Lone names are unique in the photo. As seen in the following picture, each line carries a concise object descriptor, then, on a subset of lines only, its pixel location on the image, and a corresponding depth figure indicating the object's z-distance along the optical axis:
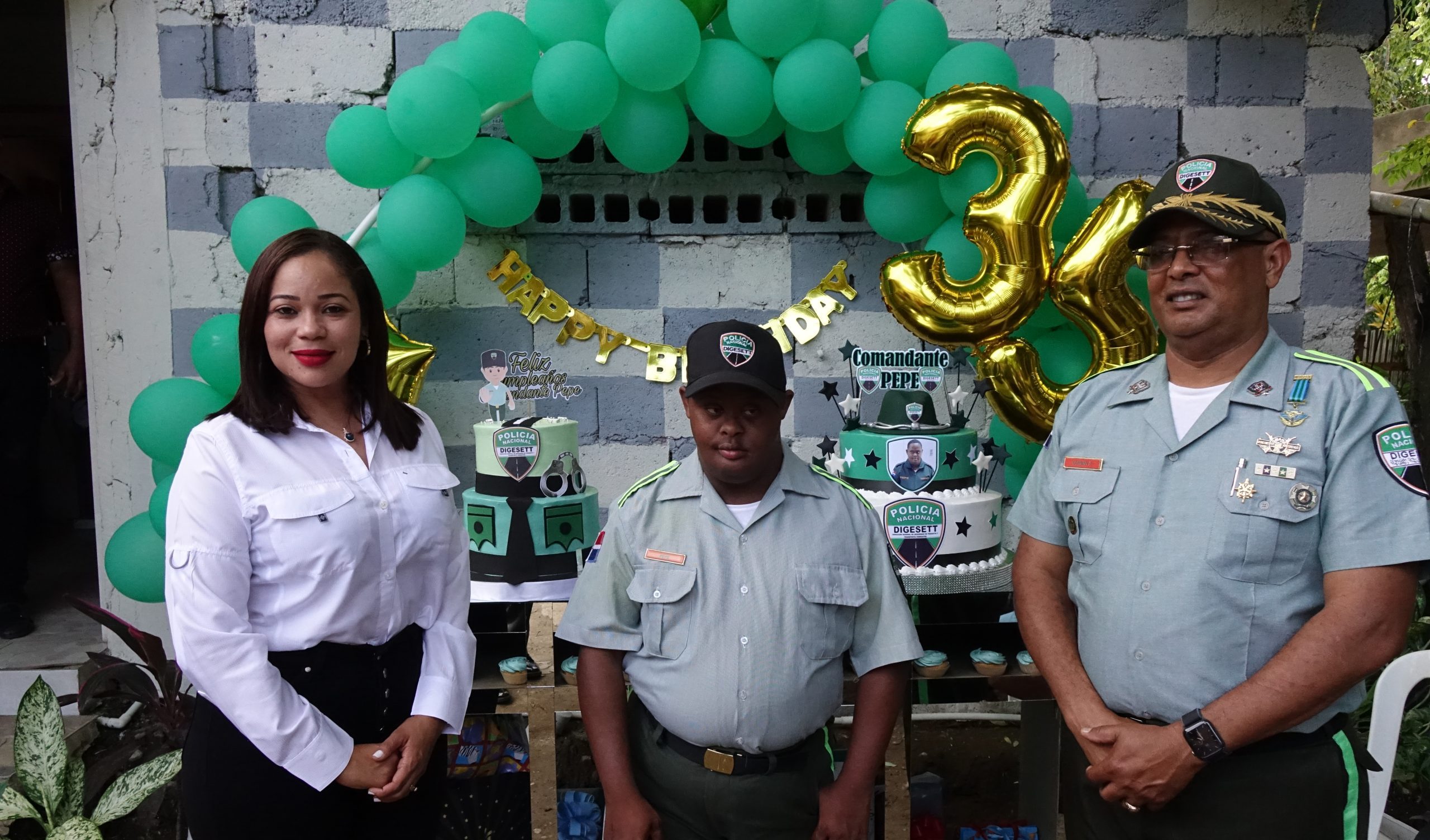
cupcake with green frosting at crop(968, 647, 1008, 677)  2.74
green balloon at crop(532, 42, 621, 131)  2.92
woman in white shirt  1.65
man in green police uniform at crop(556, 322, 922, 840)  1.95
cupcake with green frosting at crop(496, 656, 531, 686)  2.67
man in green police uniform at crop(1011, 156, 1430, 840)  1.68
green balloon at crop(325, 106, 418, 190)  3.05
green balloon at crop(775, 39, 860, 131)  3.00
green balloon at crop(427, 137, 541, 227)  3.14
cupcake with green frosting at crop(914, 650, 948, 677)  2.74
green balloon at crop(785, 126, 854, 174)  3.37
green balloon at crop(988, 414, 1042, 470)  3.41
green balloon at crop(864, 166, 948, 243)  3.28
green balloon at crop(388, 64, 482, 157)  2.91
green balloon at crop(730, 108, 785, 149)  3.42
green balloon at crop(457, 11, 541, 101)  2.99
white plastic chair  2.54
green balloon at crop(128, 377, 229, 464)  3.06
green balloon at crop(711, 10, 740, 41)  3.23
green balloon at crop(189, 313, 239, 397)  3.04
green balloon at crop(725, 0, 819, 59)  2.95
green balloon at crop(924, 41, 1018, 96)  3.09
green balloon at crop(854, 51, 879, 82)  3.33
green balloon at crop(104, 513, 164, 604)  3.18
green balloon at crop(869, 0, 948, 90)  3.16
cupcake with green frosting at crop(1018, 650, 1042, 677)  2.75
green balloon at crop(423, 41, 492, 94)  2.99
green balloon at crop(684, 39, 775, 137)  3.06
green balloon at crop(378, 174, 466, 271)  3.06
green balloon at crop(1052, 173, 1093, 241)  3.29
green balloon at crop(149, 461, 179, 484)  3.14
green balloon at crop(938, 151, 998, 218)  3.11
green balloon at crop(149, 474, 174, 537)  3.06
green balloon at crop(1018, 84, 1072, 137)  3.24
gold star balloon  3.22
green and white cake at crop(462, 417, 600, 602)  2.85
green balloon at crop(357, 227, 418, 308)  3.18
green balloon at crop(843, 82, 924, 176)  3.10
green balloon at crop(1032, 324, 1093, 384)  3.31
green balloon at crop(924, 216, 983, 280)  3.19
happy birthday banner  3.76
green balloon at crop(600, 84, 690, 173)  3.12
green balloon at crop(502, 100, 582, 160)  3.22
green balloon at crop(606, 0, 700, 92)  2.86
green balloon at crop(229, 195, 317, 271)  3.04
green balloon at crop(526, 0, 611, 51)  3.04
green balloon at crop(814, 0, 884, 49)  3.12
